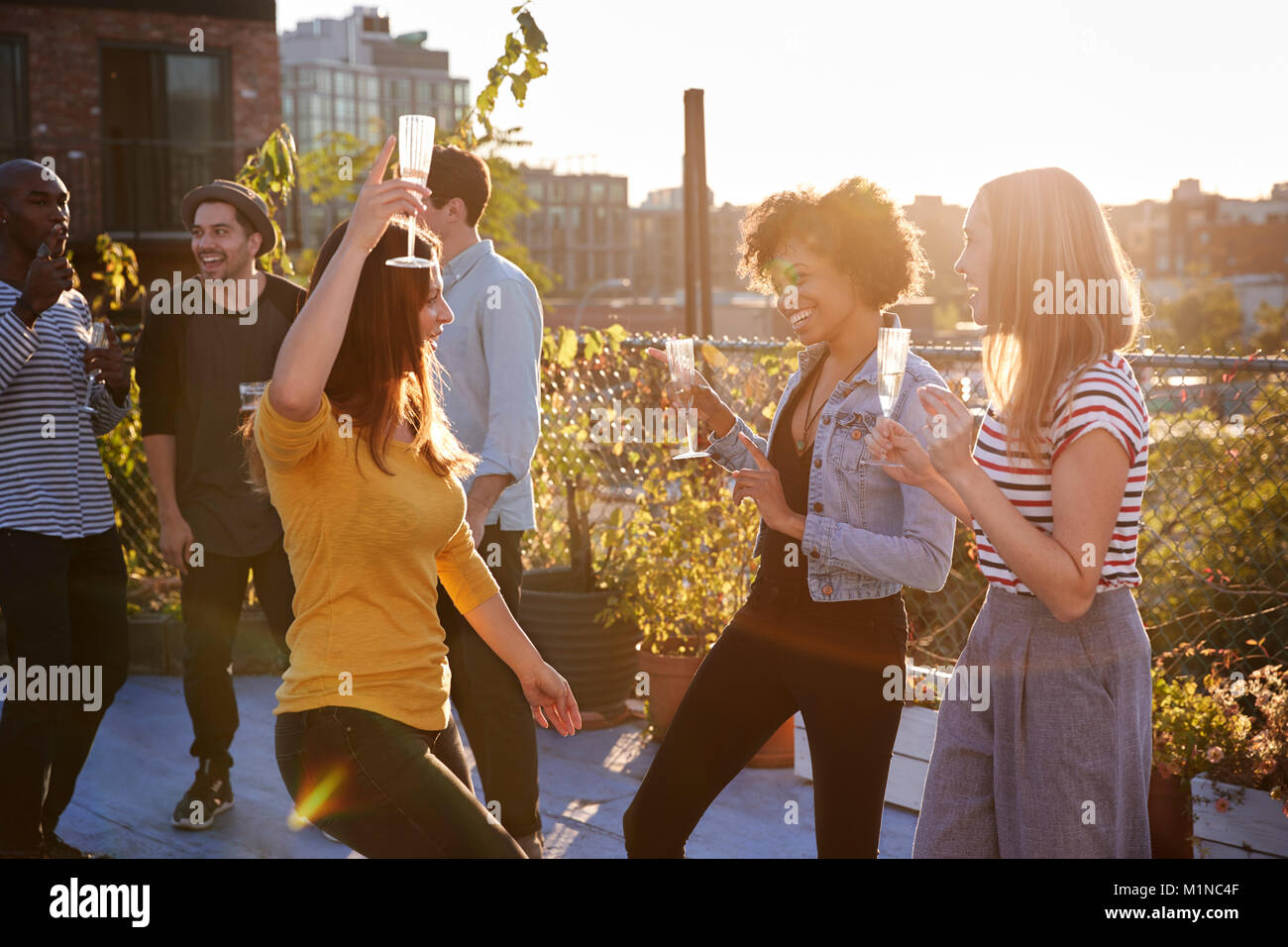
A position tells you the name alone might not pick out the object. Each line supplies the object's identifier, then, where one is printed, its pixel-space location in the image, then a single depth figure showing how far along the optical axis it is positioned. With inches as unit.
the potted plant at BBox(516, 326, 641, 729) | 245.0
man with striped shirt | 159.8
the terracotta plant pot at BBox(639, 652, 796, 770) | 217.3
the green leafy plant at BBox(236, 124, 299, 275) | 275.0
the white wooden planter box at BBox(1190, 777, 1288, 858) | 154.3
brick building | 792.9
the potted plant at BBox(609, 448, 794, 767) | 227.9
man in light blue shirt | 152.3
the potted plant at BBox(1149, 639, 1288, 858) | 154.8
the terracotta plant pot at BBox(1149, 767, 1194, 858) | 161.6
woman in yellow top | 94.8
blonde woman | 91.7
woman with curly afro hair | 114.4
